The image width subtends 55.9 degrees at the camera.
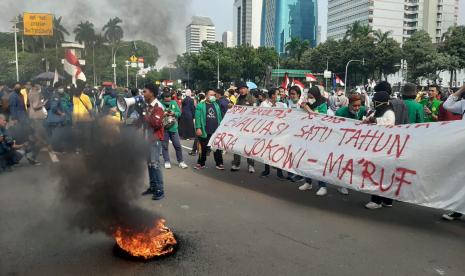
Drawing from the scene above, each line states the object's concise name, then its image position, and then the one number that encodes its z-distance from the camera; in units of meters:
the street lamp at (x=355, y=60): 62.88
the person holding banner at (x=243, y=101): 8.89
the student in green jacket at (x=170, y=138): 9.02
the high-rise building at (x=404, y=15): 123.12
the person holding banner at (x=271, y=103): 8.50
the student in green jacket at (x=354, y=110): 6.95
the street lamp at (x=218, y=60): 49.13
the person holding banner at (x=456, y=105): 5.78
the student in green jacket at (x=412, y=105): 6.73
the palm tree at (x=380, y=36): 69.00
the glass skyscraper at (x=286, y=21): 156.62
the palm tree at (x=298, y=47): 89.50
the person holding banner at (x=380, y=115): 6.14
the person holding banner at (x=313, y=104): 7.38
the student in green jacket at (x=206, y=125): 9.07
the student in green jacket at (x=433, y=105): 9.34
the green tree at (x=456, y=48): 51.09
